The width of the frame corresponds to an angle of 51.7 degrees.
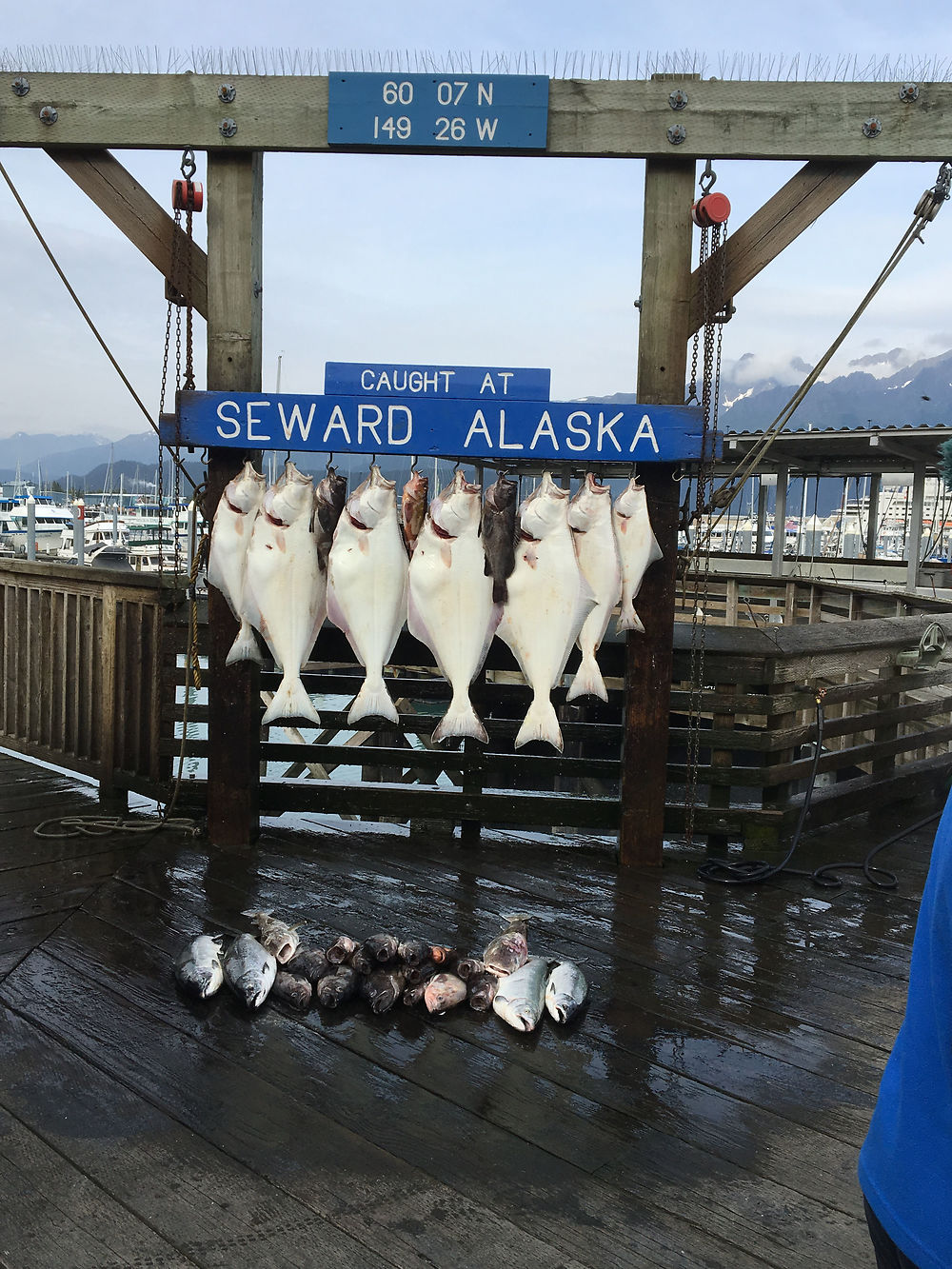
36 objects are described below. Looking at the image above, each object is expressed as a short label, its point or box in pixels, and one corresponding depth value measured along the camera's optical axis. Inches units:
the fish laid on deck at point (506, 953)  130.6
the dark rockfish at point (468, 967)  130.1
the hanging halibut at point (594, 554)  147.1
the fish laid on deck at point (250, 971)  123.1
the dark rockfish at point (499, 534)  143.3
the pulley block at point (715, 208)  161.0
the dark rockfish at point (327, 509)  149.7
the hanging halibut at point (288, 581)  147.0
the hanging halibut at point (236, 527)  152.2
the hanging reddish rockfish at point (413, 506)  149.3
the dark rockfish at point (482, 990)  125.0
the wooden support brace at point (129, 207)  171.3
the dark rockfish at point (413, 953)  132.1
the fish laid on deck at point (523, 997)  120.4
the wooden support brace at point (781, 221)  164.7
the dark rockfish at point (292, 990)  124.0
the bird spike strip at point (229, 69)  168.7
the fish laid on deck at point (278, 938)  132.2
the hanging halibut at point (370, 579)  142.7
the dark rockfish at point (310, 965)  127.8
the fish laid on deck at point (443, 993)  123.6
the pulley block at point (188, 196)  166.9
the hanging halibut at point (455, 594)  141.7
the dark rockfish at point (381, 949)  132.2
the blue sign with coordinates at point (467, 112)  163.0
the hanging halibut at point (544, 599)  143.6
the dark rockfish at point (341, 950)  132.7
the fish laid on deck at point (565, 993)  121.6
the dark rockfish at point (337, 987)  123.7
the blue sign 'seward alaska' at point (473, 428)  164.6
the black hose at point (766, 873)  175.5
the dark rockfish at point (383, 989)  123.3
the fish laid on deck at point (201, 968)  123.4
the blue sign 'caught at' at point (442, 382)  165.5
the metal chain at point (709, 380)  163.5
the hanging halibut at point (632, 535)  155.3
